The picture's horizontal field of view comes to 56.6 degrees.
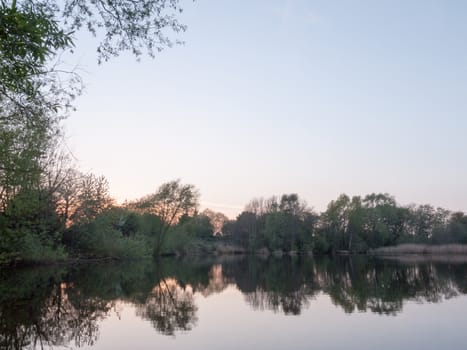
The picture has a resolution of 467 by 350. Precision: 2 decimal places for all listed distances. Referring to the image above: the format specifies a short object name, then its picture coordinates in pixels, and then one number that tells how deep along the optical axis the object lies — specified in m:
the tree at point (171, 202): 53.91
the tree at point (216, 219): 100.33
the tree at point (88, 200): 33.78
